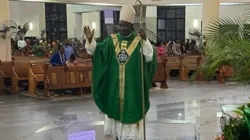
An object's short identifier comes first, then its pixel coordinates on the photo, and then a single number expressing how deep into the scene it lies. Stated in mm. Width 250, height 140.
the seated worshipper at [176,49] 20119
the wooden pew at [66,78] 11633
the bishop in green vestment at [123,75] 4812
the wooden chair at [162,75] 13727
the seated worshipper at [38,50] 21934
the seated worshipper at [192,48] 20847
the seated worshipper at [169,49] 19734
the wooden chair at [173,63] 16797
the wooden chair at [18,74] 12898
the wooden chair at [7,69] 13219
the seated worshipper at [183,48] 20822
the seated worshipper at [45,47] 21350
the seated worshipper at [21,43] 21941
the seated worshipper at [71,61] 12548
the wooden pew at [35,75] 12109
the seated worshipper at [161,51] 17422
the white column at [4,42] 14492
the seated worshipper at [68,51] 14859
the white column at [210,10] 16812
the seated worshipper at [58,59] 12284
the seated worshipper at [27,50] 22073
